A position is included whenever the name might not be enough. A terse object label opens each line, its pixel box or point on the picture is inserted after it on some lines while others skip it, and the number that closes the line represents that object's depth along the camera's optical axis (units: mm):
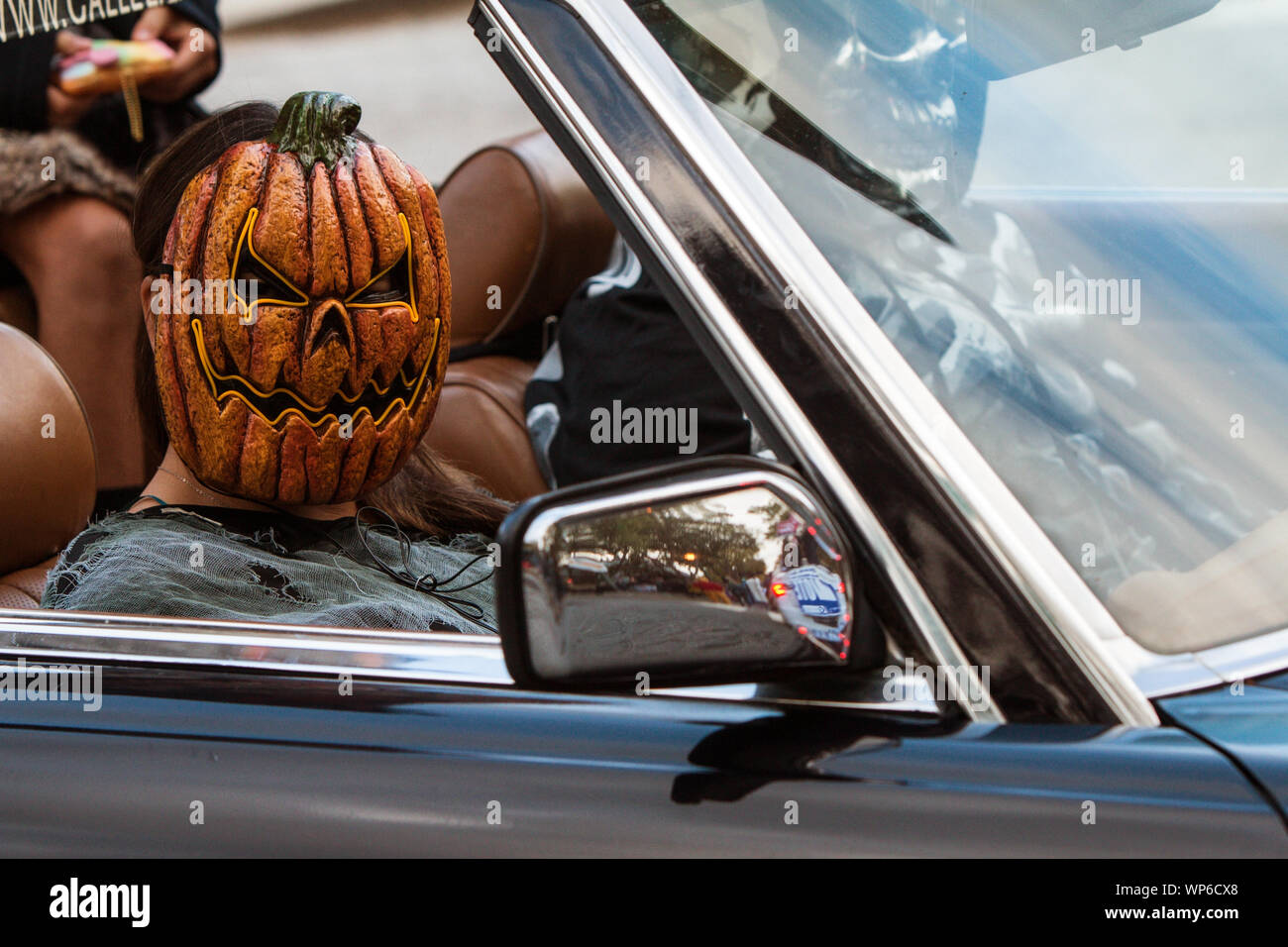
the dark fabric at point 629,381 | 2650
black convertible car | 846
